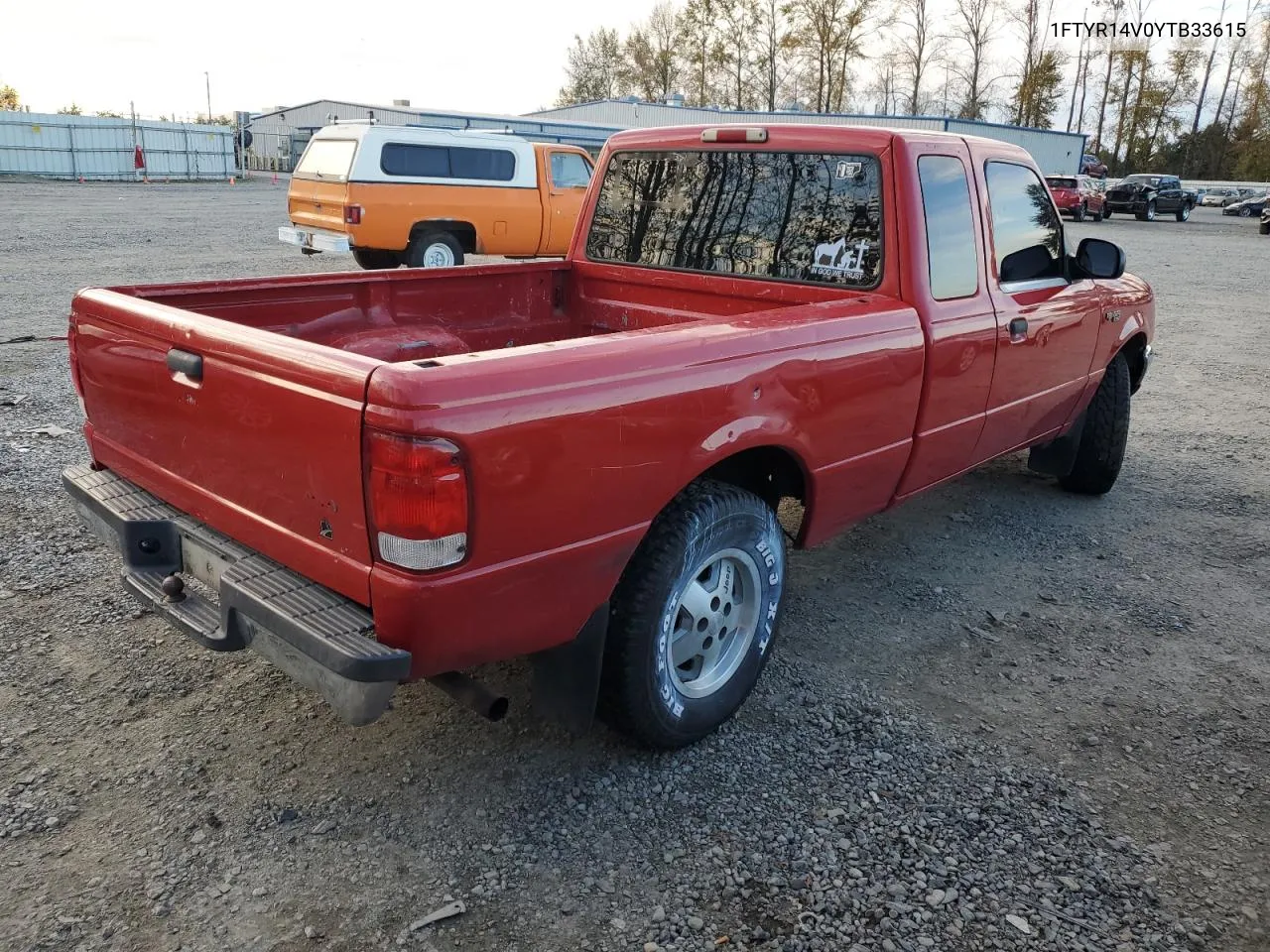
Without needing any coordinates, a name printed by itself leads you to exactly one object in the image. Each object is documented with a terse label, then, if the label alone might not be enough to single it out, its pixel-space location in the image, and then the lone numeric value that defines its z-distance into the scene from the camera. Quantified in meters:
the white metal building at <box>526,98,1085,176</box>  38.88
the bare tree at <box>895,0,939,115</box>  65.12
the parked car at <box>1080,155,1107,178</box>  48.12
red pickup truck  2.33
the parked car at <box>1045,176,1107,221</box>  32.06
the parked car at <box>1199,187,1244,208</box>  45.84
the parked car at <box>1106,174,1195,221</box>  35.19
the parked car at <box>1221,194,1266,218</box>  41.41
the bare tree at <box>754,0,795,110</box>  66.31
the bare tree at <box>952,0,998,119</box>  64.44
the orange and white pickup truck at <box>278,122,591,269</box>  12.95
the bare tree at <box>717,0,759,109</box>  67.19
